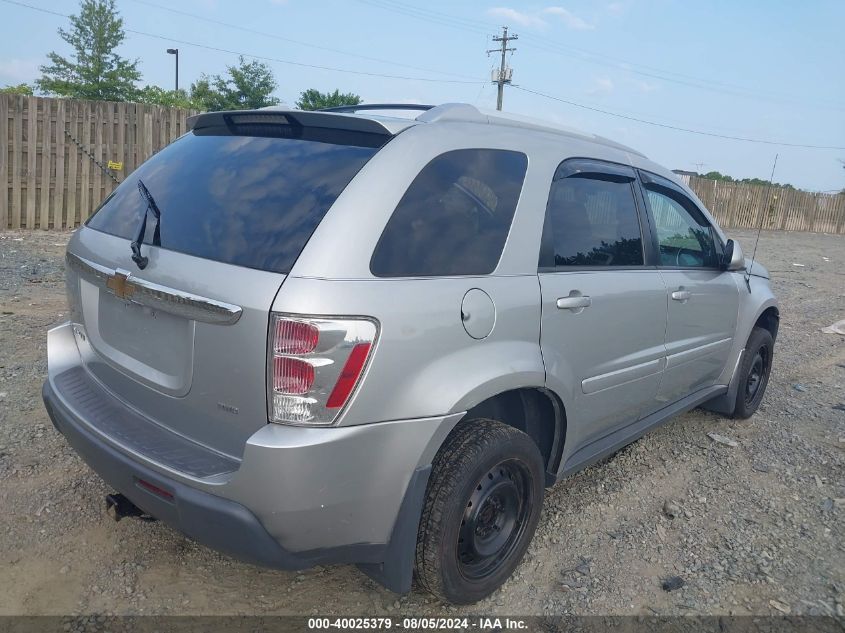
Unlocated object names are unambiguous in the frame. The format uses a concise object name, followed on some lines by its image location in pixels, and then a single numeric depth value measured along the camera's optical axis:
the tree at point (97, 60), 36.53
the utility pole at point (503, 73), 39.28
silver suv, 2.02
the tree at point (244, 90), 31.52
